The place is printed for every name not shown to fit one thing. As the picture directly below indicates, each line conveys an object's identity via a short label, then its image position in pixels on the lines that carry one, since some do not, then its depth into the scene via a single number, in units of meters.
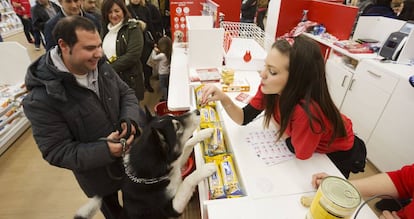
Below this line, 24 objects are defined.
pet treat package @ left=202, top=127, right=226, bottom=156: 1.14
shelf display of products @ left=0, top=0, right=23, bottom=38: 6.44
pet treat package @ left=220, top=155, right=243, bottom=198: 0.91
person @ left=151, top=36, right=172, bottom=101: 2.80
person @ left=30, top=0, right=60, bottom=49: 3.52
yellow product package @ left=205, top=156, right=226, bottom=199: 0.92
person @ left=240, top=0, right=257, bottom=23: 4.61
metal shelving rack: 2.35
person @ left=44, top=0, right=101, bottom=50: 1.81
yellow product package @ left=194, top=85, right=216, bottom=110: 1.44
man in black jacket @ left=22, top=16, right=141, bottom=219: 0.92
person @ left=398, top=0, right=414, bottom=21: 2.64
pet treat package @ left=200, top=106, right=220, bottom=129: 1.29
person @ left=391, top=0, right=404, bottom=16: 2.74
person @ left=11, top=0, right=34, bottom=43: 5.42
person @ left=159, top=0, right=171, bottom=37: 4.02
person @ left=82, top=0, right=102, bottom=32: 2.48
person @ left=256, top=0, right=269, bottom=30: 5.23
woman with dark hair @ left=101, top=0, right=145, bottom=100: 1.98
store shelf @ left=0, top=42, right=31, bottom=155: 2.40
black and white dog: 1.00
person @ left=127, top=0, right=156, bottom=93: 3.09
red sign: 2.66
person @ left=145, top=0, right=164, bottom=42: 3.47
